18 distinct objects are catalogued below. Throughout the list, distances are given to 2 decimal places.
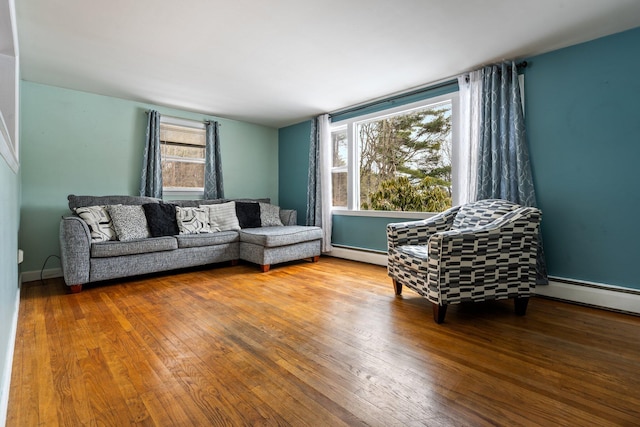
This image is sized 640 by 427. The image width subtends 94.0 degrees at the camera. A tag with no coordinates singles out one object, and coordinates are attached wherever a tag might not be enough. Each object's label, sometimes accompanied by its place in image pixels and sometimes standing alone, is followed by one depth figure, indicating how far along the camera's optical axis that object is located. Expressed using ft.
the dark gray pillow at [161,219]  11.51
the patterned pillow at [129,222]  10.59
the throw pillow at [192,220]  12.31
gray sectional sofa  9.24
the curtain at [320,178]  14.96
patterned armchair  6.81
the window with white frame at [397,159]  11.89
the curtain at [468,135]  9.89
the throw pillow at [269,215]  14.94
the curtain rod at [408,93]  10.75
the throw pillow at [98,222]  10.04
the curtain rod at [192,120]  13.39
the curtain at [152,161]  13.03
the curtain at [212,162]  15.16
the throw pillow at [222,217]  13.39
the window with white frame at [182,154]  14.14
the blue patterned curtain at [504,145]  8.89
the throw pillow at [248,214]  14.39
